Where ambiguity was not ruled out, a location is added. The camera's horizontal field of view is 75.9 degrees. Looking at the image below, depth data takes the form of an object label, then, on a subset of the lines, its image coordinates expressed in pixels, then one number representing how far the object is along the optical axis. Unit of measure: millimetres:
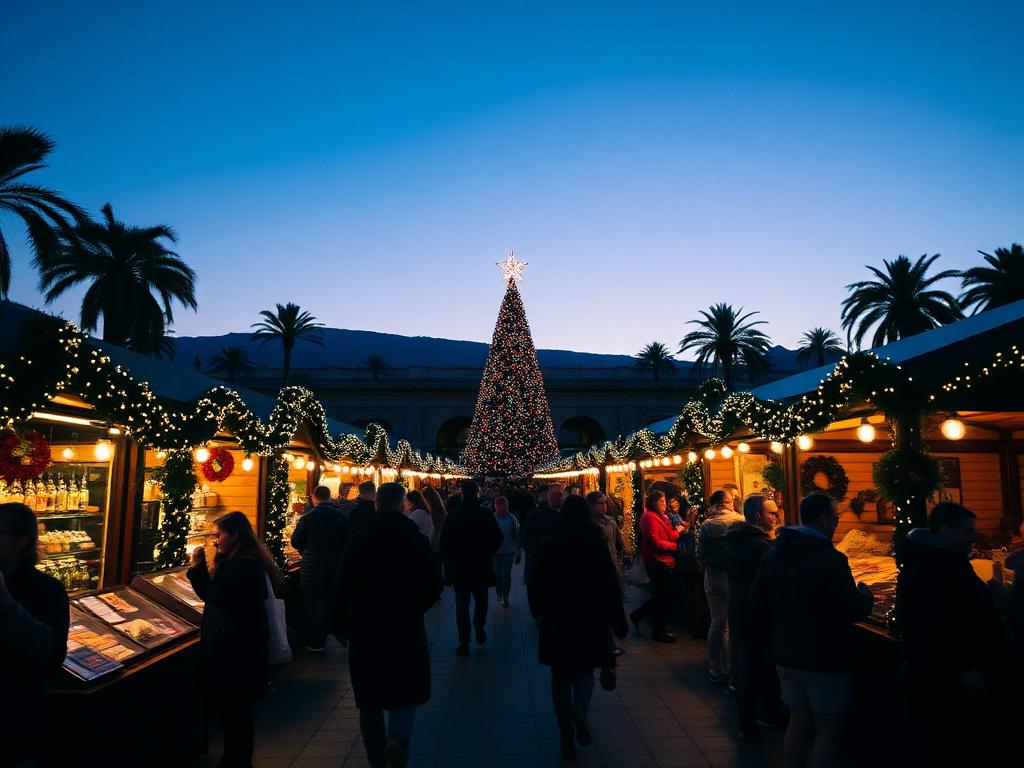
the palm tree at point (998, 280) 22875
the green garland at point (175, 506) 7656
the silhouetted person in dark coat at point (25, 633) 2814
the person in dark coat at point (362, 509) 8992
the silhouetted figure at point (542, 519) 10023
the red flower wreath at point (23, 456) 6059
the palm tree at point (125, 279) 22688
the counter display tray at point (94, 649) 4391
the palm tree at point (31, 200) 14742
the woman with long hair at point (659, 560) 9000
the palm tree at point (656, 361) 56644
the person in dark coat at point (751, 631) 5500
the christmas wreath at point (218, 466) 9953
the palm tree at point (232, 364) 53781
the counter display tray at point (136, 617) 5227
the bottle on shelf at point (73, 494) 7422
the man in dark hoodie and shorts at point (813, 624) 3938
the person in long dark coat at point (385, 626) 4168
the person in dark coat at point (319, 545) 8250
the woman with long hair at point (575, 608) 5008
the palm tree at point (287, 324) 44219
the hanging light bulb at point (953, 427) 6062
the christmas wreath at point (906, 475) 5801
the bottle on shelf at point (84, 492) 7480
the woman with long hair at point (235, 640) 4316
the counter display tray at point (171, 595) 6082
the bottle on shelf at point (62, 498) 7316
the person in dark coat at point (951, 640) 3822
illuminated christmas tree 32219
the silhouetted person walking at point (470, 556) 8547
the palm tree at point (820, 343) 48728
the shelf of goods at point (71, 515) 6848
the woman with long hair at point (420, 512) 10047
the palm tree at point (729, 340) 41688
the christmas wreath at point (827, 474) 11281
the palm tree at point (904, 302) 28188
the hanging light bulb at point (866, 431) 6969
